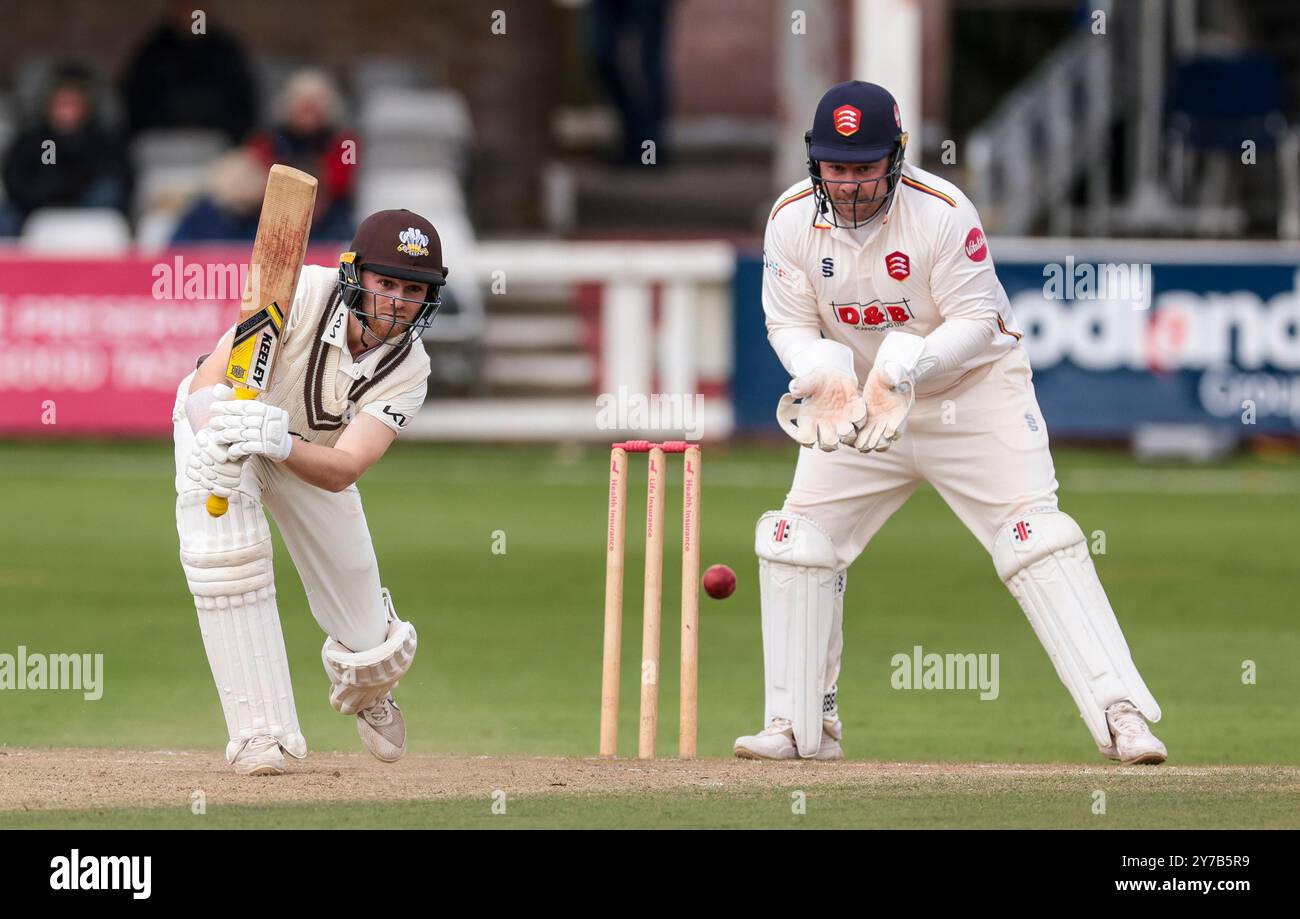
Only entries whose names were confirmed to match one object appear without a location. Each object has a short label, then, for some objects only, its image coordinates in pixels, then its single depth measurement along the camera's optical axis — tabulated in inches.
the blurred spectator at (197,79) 634.8
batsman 220.2
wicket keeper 233.5
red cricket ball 240.8
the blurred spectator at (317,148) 566.6
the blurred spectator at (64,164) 597.0
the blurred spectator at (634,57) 649.6
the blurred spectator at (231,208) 559.2
